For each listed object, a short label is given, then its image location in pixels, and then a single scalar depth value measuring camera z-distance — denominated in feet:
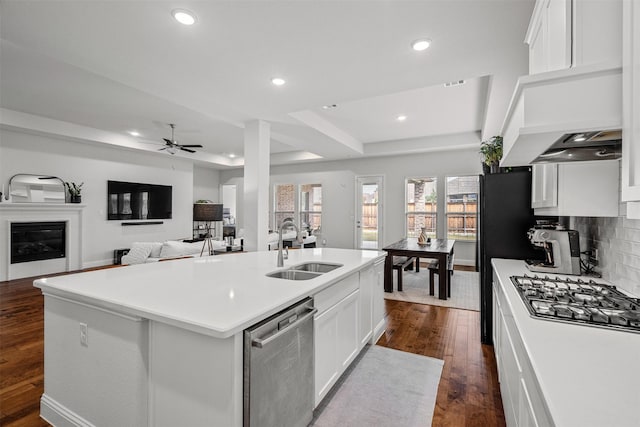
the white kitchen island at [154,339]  3.87
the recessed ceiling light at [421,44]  8.16
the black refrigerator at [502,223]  8.69
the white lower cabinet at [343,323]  5.96
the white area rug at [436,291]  13.29
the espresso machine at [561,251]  6.63
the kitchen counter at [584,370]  2.16
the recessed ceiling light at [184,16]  6.97
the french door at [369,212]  25.41
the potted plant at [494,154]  9.36
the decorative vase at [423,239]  16.75
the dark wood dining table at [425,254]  13.58
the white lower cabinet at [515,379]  2.79
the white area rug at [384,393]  5.94
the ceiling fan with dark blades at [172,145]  18.30
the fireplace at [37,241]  17.39
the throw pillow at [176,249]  15.61
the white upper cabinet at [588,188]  5.28
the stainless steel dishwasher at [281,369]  4.00
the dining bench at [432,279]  14.24
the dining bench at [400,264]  14.94
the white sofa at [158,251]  15.64
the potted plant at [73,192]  19.66
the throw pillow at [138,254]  16.09
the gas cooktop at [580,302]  3.76
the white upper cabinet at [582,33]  3.70
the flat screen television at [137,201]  22.20
